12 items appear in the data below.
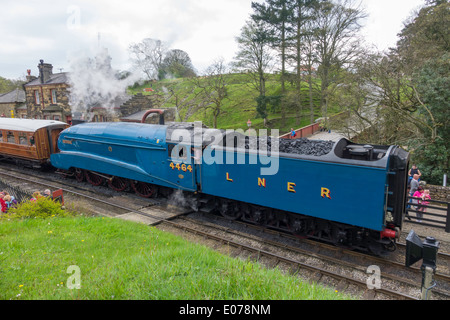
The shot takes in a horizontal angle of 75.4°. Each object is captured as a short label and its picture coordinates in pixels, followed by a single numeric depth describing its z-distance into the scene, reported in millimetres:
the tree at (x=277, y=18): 26547
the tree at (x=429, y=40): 14018
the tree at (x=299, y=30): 26250
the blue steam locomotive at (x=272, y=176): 6613
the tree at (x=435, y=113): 12438
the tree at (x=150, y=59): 43997
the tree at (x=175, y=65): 56219
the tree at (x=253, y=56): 28406
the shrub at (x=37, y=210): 8484
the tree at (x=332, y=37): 24734
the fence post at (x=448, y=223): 7197
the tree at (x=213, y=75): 28109
